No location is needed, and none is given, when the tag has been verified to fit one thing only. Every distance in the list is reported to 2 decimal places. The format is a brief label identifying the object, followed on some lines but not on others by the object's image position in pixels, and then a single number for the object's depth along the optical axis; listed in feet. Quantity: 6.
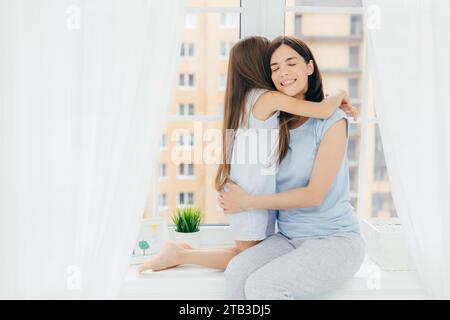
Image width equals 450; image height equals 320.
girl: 5.65
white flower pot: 6.44
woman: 5.28
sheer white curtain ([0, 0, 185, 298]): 5.16
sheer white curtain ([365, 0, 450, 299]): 5.40
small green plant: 6.48
